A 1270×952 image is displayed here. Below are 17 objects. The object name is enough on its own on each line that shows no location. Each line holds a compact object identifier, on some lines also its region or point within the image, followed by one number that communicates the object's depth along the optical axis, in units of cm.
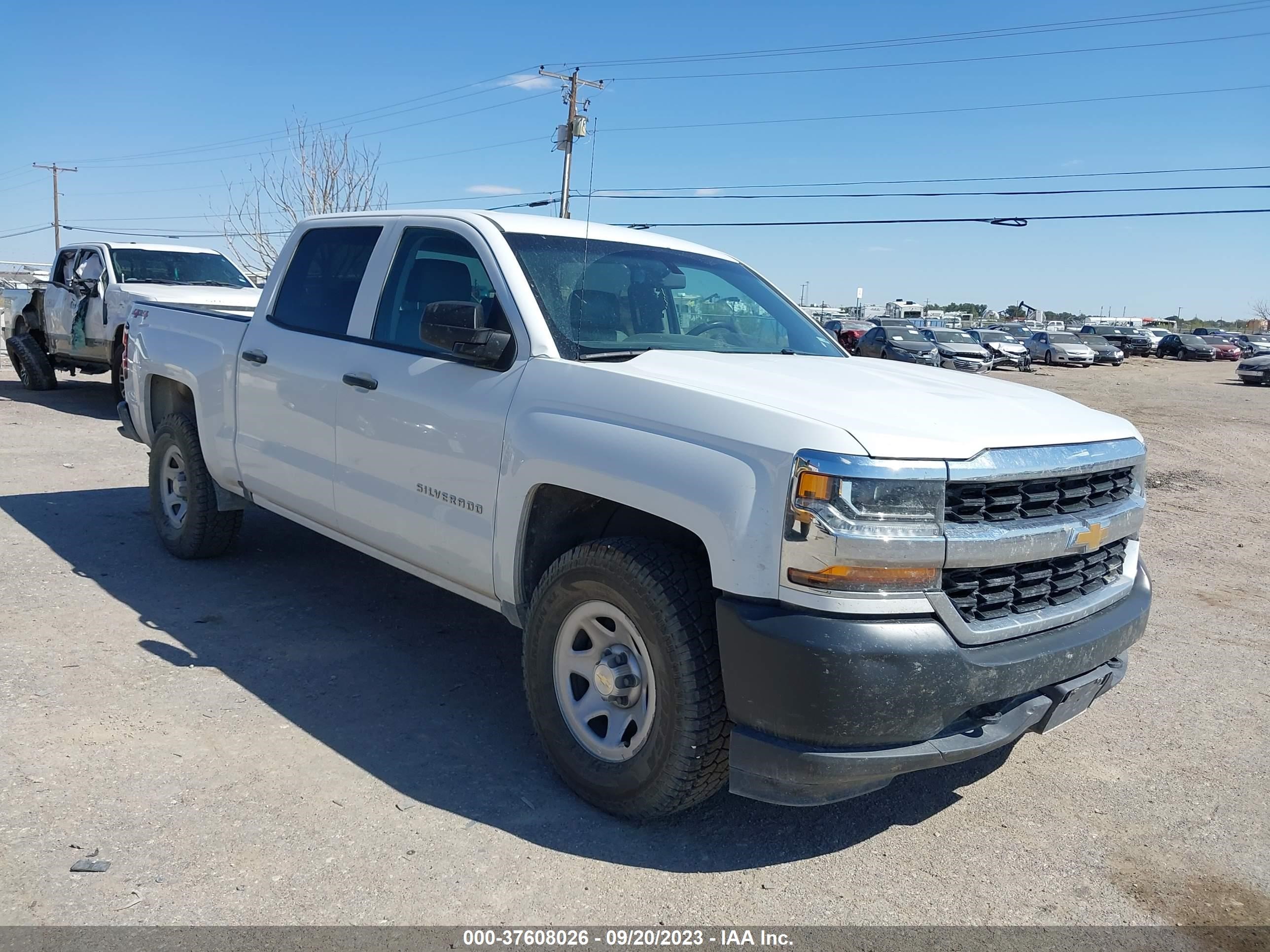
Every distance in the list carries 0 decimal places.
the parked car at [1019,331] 4933
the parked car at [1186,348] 5453
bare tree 3012
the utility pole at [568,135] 2564
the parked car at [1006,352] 3912
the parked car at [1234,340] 5734
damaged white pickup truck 1248
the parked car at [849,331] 3594
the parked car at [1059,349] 4306
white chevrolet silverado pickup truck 289
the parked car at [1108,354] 4606
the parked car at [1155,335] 5922
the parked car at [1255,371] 3550
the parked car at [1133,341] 5762
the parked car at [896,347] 3111
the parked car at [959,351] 3338
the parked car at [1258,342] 5331
